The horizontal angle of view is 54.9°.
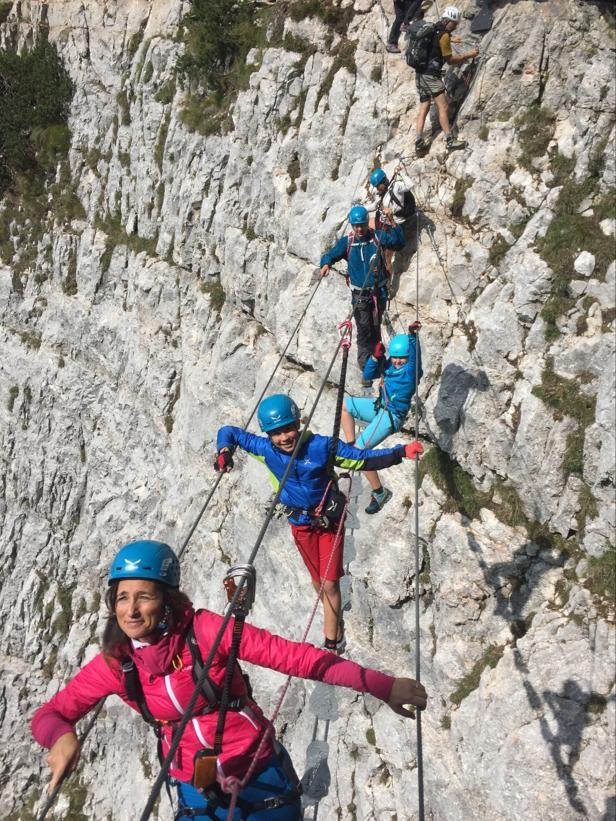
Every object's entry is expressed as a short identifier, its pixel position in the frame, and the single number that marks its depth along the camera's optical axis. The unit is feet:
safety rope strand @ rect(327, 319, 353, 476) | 23.47
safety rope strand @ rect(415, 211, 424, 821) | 13.58
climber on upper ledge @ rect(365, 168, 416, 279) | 38.11
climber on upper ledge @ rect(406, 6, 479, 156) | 37.42
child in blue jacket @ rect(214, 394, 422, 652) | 22.41
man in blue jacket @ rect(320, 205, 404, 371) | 36.88
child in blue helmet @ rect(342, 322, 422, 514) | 29.55
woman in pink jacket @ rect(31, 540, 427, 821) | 12.83
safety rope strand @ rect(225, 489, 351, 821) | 12.94
